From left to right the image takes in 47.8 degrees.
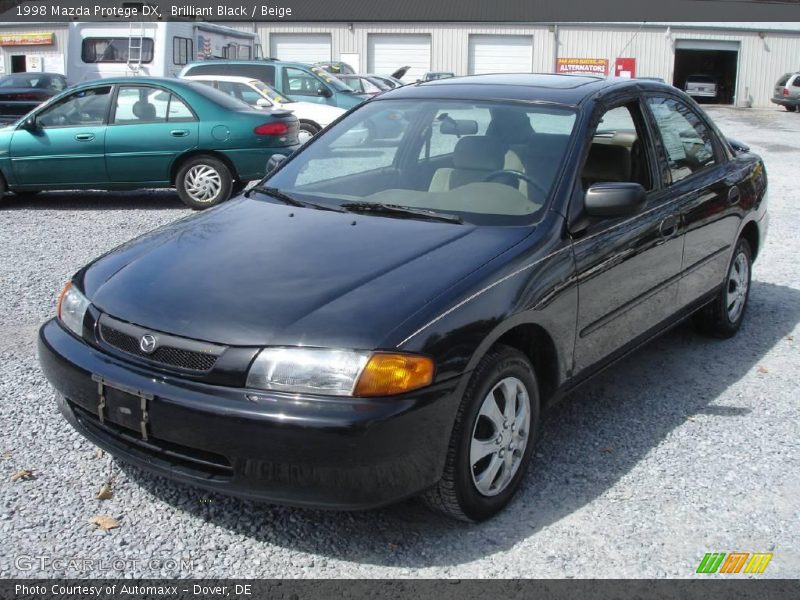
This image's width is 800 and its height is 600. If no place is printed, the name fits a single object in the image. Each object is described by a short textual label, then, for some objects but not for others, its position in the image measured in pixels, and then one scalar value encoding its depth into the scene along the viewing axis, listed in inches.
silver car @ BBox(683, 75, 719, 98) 1631.4
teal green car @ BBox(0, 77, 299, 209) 404.8
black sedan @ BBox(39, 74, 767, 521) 116.4
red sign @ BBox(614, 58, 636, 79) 1619.1
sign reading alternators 1625.2
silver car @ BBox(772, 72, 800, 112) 1374.6
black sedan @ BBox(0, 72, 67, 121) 811.4
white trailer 765.9
